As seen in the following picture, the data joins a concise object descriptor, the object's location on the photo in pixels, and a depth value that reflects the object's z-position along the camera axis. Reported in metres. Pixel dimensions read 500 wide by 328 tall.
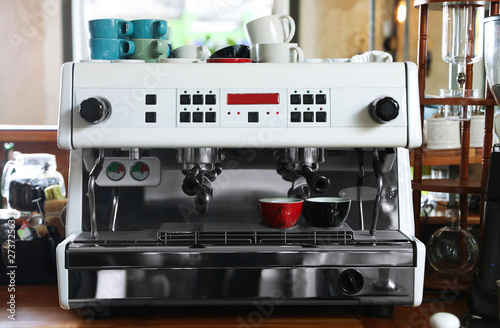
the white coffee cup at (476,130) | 1.92
